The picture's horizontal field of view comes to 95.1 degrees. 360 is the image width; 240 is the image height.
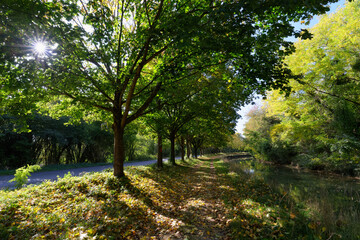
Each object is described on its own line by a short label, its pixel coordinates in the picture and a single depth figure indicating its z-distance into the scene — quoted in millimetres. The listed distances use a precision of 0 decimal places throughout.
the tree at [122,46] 4488
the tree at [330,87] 9477
